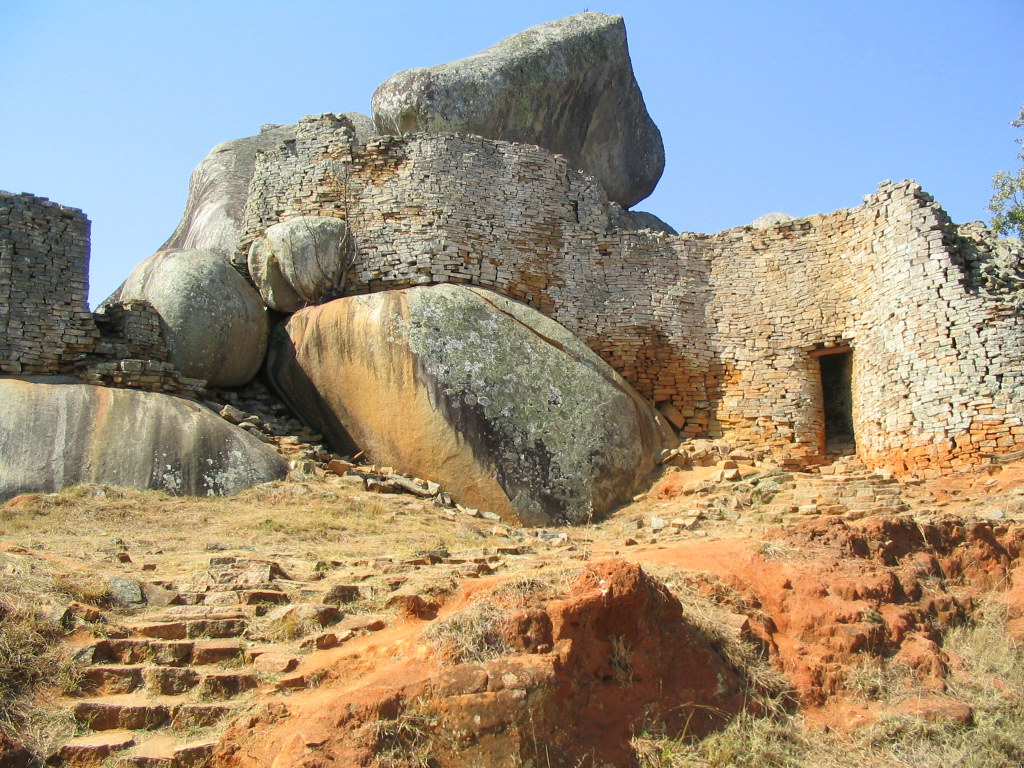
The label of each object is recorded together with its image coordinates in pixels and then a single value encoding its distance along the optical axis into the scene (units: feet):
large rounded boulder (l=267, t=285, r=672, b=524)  39.55
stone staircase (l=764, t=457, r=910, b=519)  34.12
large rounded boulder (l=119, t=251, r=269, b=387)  42.75
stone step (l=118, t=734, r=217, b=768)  15.42
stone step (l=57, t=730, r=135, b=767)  15.48
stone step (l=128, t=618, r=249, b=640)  19.44
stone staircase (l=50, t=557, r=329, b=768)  15.80
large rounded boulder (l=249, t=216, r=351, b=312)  46.50
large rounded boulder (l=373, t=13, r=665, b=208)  59.41
